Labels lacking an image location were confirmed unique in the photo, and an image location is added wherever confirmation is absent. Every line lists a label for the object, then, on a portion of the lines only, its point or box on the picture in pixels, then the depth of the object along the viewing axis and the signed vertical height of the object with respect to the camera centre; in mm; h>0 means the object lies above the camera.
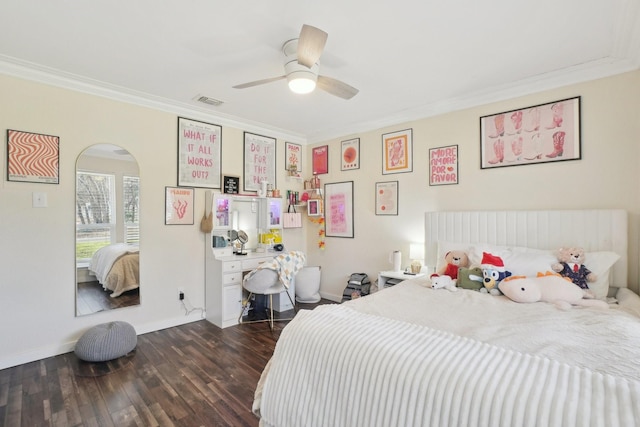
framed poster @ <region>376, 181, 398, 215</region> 3912 +218
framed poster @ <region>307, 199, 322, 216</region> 4645 +115
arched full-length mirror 2912 -147
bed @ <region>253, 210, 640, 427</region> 965 -618
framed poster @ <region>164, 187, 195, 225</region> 3469 +103
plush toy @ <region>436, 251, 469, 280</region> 2814 -468
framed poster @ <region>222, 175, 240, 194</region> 3928 +402
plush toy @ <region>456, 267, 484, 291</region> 2525 -549
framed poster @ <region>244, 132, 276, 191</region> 4211 +784
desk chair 3301 -688
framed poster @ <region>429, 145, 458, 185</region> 3398 +568
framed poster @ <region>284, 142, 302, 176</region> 4707 +903
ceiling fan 1894 +1041
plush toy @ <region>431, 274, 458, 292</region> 2570 -592
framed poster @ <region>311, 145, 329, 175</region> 4684 +874
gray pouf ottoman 2570 -1121
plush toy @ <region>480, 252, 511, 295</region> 2426 -492
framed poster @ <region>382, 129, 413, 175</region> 3772 +808
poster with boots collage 2705 +766
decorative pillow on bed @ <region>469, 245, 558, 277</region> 2439 -377
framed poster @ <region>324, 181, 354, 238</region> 4410 +79
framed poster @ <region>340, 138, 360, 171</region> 4309 +868
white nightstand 3383 -700
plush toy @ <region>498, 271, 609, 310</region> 2102 -557
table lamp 3535 -495
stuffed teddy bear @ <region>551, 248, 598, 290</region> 2307 -419
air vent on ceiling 3281 +1285
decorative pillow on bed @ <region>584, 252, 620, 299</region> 2283 -423
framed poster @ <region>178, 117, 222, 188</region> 3578 +759
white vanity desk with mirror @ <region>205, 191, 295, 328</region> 3492 -480
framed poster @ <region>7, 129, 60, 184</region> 2568 +511
